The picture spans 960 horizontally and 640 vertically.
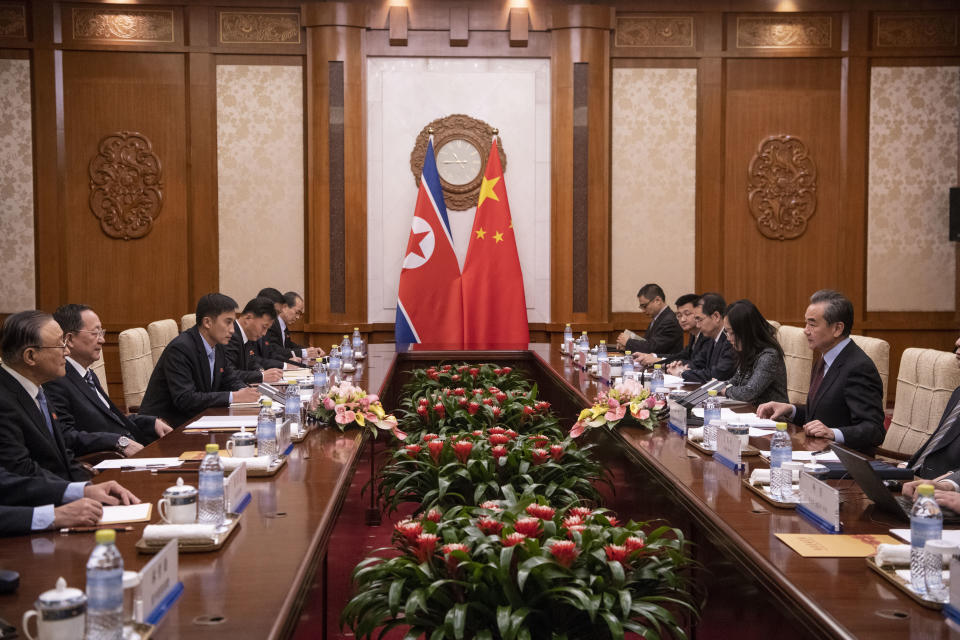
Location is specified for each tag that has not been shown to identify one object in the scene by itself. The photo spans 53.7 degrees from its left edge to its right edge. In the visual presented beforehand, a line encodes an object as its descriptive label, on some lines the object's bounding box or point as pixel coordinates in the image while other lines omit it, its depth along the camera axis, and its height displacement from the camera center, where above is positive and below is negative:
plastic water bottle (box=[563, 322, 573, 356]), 6.54 -0.52
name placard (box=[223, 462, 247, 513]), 2.20 -0.52
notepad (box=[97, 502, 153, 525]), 2.18 -0.57
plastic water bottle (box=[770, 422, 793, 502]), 2.35 -0.51
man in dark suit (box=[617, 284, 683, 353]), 6.86 -0.45
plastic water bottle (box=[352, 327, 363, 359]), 6.49 -0.52
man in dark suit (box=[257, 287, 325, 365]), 6.56 -0.47
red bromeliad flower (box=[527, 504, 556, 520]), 2.33 -0.60
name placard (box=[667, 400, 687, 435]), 3.44 -0.56
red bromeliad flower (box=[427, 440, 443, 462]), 3.48 -0.66
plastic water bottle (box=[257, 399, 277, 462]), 2.77 -0.49
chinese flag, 7.93 -0.06
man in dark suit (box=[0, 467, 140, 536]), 2.11 -0.55
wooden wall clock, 8.02 +0.97
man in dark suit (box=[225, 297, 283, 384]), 5.54 -0.37
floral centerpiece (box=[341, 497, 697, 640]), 2.01 -0.70
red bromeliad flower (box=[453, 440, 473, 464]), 3.45 -0.66
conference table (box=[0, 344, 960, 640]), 1.59 -0.58
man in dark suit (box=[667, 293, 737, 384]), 5.09 -0.47
